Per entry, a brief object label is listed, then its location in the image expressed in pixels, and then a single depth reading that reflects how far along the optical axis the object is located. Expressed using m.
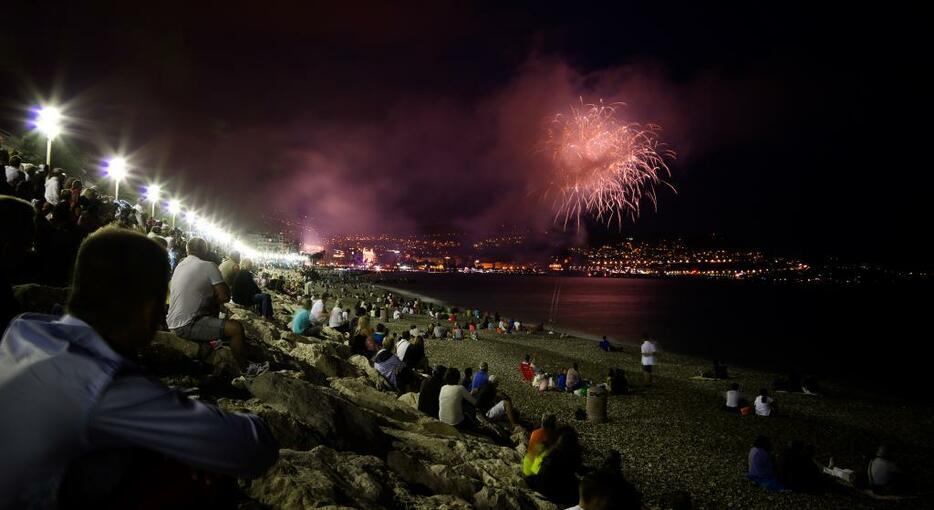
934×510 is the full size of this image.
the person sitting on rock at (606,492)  4.26
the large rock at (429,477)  5.67
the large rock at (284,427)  5.12
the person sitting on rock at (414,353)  13.98
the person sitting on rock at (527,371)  18.80
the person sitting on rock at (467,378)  13.90
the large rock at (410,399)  10.24
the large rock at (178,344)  6.01
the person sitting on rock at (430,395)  9.43
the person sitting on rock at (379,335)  18.15
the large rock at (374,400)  8.58
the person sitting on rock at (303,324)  14.97
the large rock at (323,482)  3.83
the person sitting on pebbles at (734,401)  15.92
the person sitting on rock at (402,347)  14.75
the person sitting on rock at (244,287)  12.52
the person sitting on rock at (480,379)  13.60
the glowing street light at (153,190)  24.29
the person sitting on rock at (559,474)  7.14
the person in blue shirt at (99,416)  1.29
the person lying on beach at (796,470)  9.84
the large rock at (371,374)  11.59
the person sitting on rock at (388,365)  12.32
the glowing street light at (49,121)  13.65
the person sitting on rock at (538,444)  7.68
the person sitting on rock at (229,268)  10.77
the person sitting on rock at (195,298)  6.21
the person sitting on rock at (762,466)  9.95
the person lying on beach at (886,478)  10.07
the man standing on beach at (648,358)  20.02
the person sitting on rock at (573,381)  17.14
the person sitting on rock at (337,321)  19.58
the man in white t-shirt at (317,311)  20.48
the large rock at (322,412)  5.72
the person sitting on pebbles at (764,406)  15.50
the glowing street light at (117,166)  19.44
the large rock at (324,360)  10.66
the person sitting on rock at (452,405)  9.09
